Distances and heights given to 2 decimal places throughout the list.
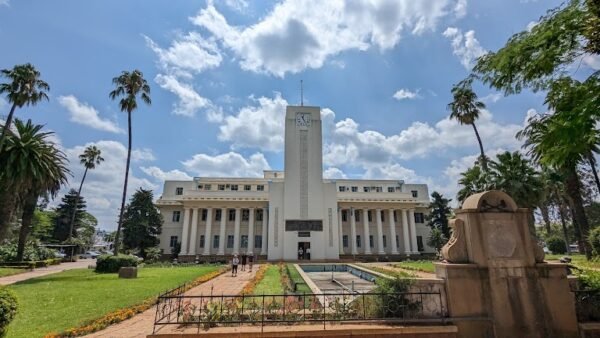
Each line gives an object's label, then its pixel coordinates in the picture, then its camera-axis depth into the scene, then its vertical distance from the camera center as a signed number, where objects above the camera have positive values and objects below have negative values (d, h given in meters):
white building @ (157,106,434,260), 37.06 +4.05
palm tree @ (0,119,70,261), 20.95 +5.86
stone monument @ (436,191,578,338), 6.25 -0.67
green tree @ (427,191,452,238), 41.06 +4.69
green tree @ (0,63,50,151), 21.88 +11.38
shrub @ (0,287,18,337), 5.82 -1.16
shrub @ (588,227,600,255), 20.92 +0.49
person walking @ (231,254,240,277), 20.93 -1.32
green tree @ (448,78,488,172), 28.58 +12.70
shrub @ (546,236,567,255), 36.88 +0.04
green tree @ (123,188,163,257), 38.62 +3.03
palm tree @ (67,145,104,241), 46.47 +13.24
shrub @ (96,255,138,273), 22.14 -1.11
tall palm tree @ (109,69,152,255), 24.83 +12.61
